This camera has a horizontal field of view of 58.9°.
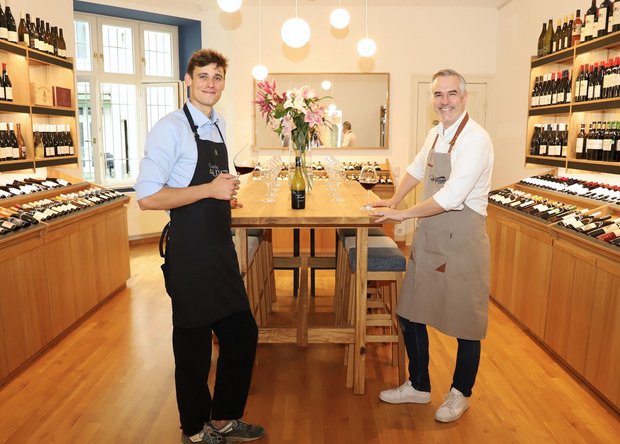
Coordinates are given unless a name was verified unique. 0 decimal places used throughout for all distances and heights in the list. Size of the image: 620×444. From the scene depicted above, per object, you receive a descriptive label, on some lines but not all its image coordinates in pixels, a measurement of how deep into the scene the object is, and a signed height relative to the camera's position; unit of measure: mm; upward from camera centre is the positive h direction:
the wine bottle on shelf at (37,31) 4671 +821
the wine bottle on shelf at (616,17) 3537 +743
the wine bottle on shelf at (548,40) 4680 +848
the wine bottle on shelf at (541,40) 4825 +830
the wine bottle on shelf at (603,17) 3699 +785
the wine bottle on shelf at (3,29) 3868 +678
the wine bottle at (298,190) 2990 -327
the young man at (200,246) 2191 -491
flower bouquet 3035 +101
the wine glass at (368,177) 3662 -310
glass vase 3170 -146
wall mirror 7328 +330
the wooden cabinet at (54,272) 3256 -1036
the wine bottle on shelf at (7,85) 3928 +293
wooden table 2777 -486
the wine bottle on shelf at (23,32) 4215 +748
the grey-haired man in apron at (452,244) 2613 -555
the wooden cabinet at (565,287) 2971 -1004
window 7039 +523
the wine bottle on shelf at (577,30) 4158 +775
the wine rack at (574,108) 3751 +183
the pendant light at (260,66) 6445 +736
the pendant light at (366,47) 5930 +892
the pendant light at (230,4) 3999 +900
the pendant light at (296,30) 4633 +828
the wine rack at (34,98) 4094 +220
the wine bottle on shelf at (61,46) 4883 +717
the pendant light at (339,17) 4816 +978
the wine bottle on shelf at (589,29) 3906 +740
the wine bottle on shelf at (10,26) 4000 +745
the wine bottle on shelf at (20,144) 4227 -139
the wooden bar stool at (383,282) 3180 -894
